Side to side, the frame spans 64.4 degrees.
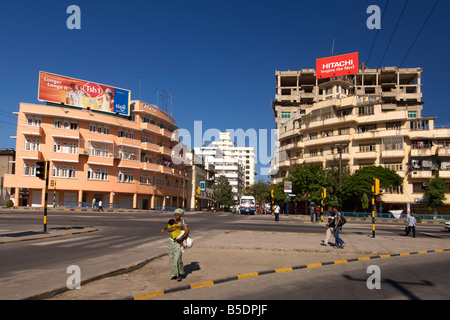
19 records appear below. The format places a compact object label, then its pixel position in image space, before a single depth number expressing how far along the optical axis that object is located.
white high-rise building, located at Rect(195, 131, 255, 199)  141.88
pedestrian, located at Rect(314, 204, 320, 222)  37.81
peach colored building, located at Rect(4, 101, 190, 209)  53.19
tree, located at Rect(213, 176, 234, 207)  90.50
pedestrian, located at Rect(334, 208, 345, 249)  14.71
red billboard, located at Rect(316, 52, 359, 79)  75.19
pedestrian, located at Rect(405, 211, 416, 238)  21.43
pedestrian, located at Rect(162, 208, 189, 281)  7.91
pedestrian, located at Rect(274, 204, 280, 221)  36.16
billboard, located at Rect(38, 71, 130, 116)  53.97
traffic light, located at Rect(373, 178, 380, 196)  19.28
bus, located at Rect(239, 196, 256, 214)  58.95
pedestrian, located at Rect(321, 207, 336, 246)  15.30
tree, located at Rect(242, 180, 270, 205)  93.62
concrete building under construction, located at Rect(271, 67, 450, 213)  56.41
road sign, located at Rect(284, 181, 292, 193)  43.96
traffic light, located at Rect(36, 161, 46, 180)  18.48
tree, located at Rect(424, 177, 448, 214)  53.38
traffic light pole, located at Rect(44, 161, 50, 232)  18.17
